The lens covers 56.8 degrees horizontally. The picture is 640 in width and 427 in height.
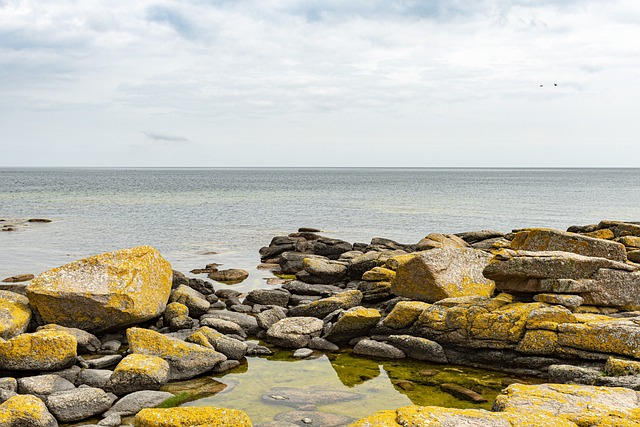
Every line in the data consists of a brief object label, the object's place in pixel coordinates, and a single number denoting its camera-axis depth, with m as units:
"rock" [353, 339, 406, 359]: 14.49
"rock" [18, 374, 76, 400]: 11.52
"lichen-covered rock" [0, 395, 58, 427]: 9.74
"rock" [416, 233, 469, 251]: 27.28
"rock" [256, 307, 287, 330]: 16.83
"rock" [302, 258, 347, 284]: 23.38
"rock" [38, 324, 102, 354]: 14.59
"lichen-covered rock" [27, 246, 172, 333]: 15.21
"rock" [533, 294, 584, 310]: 13.93
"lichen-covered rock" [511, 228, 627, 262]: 16.23
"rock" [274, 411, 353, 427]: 10.35
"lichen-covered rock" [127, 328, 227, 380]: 13.01
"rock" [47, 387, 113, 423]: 10.59
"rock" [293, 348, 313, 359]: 14.77
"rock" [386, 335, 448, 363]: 14.22
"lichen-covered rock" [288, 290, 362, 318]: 17.59
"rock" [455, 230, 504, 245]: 33.12
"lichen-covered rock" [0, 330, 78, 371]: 12.65
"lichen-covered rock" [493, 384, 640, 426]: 8.02
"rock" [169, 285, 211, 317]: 17.98
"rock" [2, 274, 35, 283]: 24.14
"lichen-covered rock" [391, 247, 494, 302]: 16.78
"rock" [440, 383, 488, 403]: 11.70
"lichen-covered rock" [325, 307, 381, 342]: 15.58
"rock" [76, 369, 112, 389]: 12.10
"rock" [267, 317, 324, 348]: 15.52
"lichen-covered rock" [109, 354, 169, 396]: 11.86
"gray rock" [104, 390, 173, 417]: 10.87
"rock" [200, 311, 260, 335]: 17.02
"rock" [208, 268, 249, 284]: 25.53
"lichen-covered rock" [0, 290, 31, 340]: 14.16
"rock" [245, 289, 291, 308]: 20.20
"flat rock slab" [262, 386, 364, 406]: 11.55
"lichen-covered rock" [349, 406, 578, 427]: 7.66
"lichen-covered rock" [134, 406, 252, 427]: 9.02
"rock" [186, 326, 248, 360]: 14.31
